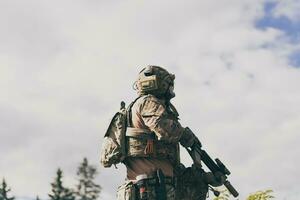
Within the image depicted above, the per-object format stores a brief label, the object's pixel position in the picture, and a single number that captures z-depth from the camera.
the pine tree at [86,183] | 77.31
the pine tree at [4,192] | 63.12
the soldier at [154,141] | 8.52
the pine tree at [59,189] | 67.44
